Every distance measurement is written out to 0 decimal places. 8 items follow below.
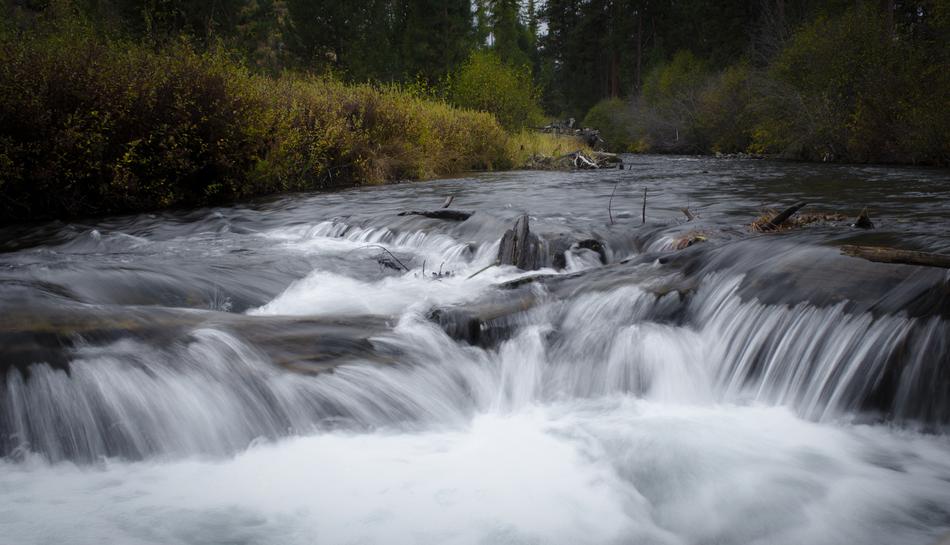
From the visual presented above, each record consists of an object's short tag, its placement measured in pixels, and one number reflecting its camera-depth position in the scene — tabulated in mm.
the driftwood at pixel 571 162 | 21984
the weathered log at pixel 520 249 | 6574
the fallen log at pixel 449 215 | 8609
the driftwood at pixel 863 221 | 5731
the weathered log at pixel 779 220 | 6034
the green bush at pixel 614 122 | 46094
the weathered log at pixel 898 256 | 3639
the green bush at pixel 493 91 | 27438
